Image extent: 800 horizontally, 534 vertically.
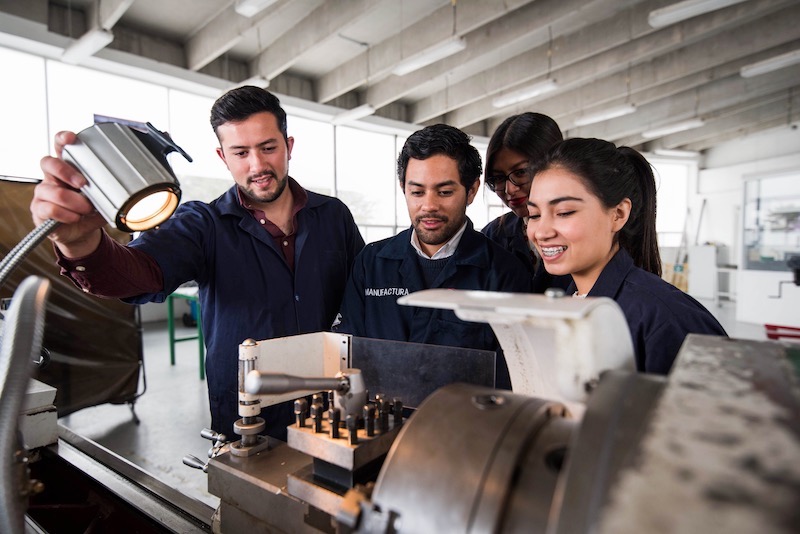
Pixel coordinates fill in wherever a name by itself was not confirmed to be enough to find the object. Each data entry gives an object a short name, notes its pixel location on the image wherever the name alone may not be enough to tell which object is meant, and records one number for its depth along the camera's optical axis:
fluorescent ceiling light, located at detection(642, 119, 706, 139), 7.62
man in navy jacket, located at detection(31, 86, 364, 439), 1.40
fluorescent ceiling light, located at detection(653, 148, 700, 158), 10.39
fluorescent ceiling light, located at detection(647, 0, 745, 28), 3.67
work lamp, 0.64
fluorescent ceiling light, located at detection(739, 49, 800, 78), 5.09
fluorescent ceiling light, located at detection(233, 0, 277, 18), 3.71
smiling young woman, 1.04
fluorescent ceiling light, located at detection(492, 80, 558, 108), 5.82
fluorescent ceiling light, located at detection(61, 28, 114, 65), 4.07
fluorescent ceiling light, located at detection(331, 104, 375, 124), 6.40
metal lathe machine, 0.26
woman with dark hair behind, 1.67
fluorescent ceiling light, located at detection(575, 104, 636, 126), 6.94
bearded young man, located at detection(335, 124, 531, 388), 1.43
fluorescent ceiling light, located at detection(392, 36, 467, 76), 4.63
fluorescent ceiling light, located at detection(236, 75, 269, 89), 5.71
